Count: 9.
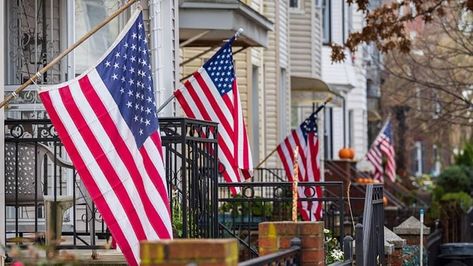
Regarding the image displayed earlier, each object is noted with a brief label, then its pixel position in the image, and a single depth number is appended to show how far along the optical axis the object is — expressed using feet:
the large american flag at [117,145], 32.94
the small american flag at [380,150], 126.11
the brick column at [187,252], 22.04
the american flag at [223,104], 49.75
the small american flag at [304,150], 74.98
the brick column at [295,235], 30.25
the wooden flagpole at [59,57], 33.60
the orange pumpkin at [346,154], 126.82
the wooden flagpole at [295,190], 32.96
